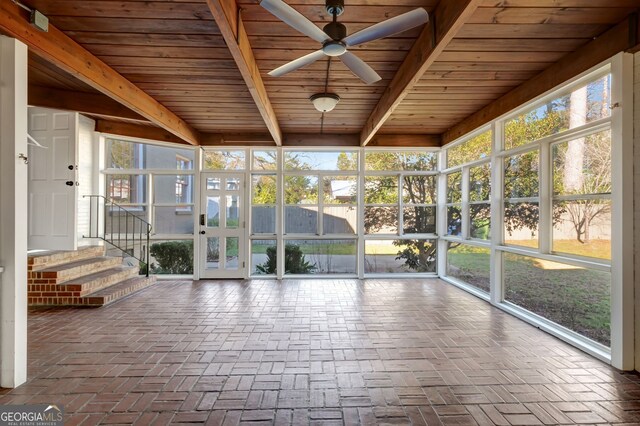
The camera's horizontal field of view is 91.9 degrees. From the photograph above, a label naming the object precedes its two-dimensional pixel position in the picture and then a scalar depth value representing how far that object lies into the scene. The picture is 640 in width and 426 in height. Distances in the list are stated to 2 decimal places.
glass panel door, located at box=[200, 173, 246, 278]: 6.08
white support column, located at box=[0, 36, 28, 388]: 2.30
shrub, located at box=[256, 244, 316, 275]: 6.24
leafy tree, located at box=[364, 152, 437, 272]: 6.28
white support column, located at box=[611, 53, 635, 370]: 2.58
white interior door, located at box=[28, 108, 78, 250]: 4.88
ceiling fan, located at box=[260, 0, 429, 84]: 2.03
